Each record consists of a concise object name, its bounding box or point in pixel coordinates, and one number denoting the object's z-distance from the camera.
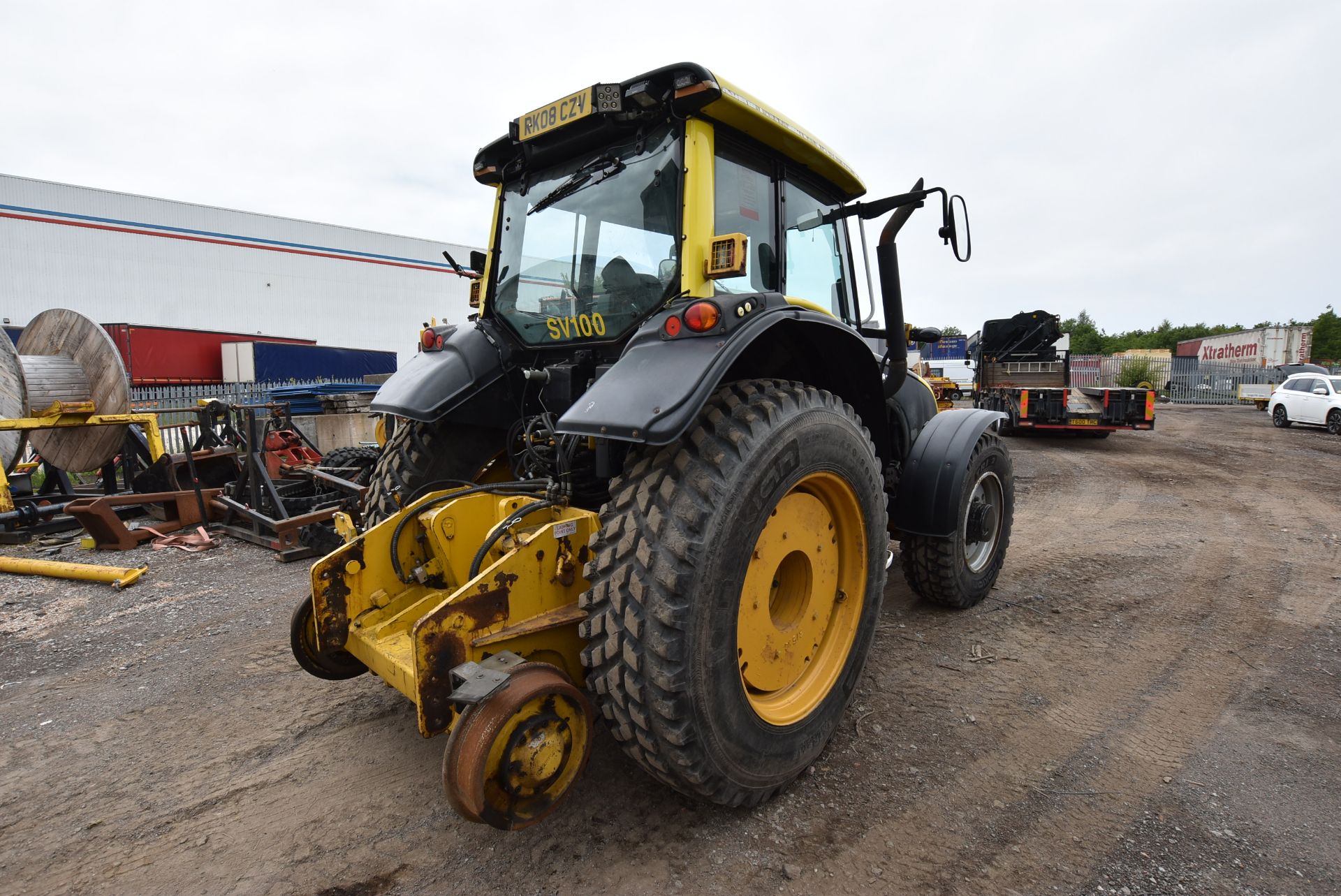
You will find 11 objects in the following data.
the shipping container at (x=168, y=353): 17.75
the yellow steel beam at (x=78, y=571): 4.79
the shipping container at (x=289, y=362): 18.59
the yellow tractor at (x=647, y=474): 1.90
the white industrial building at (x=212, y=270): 21.84
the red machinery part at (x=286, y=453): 7.47
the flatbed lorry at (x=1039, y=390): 12.47
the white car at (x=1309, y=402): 15.51
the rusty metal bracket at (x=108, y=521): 5.66
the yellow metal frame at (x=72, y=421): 6.14
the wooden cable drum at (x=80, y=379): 6.79
